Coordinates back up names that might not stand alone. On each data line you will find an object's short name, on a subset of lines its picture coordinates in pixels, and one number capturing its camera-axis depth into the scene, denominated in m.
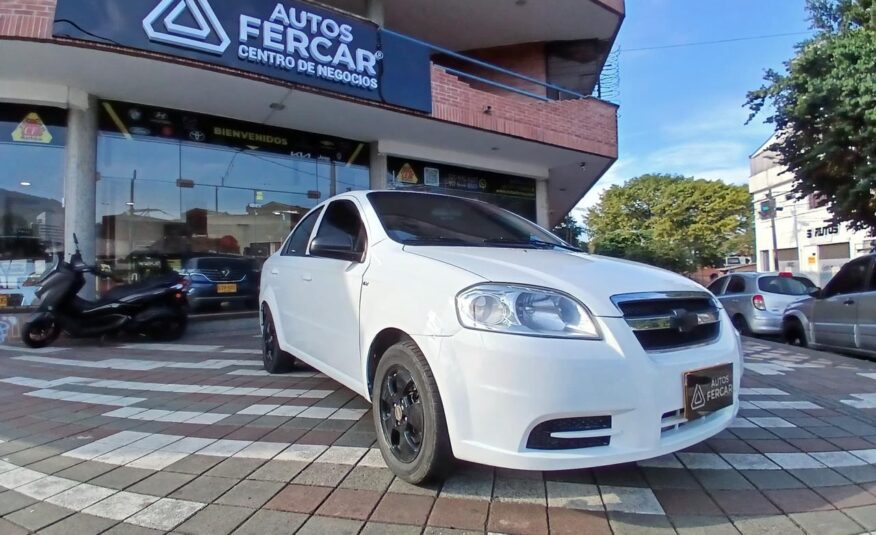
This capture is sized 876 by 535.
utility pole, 28.41
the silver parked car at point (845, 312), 6.89
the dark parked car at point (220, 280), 9.08
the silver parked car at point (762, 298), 9.84
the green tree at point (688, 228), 40.22
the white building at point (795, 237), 32.84
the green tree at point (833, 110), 8.83
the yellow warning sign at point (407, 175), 11.62
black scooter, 7.23
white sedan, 2.22
